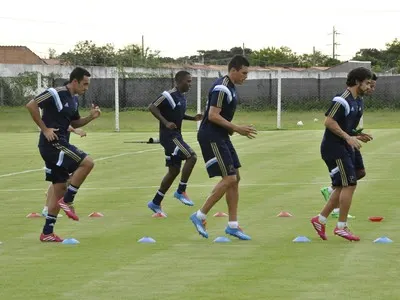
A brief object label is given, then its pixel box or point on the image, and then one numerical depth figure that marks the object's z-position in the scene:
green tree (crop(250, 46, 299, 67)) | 129.38
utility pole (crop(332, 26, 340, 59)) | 142.35
